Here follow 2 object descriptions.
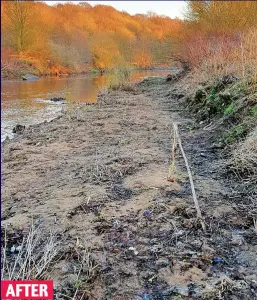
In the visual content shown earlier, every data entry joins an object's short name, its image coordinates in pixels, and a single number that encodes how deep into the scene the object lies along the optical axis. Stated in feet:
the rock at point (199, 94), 24.83
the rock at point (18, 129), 23.47
